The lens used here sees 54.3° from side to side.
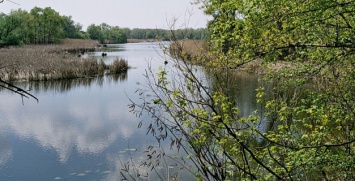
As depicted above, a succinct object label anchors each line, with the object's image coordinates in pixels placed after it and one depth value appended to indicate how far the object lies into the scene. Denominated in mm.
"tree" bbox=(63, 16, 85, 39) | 89631
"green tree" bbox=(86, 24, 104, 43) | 102312
